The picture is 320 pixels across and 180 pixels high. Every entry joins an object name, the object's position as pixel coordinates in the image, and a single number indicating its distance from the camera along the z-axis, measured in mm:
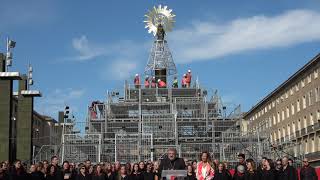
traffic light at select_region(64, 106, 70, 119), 43719
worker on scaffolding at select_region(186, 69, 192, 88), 51238
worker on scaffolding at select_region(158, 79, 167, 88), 51028
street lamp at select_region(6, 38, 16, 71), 28103
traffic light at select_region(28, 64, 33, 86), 31938
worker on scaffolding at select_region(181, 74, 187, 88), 51394
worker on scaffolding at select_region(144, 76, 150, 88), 51062
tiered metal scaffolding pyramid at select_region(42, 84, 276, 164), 36375
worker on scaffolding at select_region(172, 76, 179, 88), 51250
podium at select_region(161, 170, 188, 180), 11968
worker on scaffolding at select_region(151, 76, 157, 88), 51116
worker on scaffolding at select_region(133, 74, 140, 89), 50306
